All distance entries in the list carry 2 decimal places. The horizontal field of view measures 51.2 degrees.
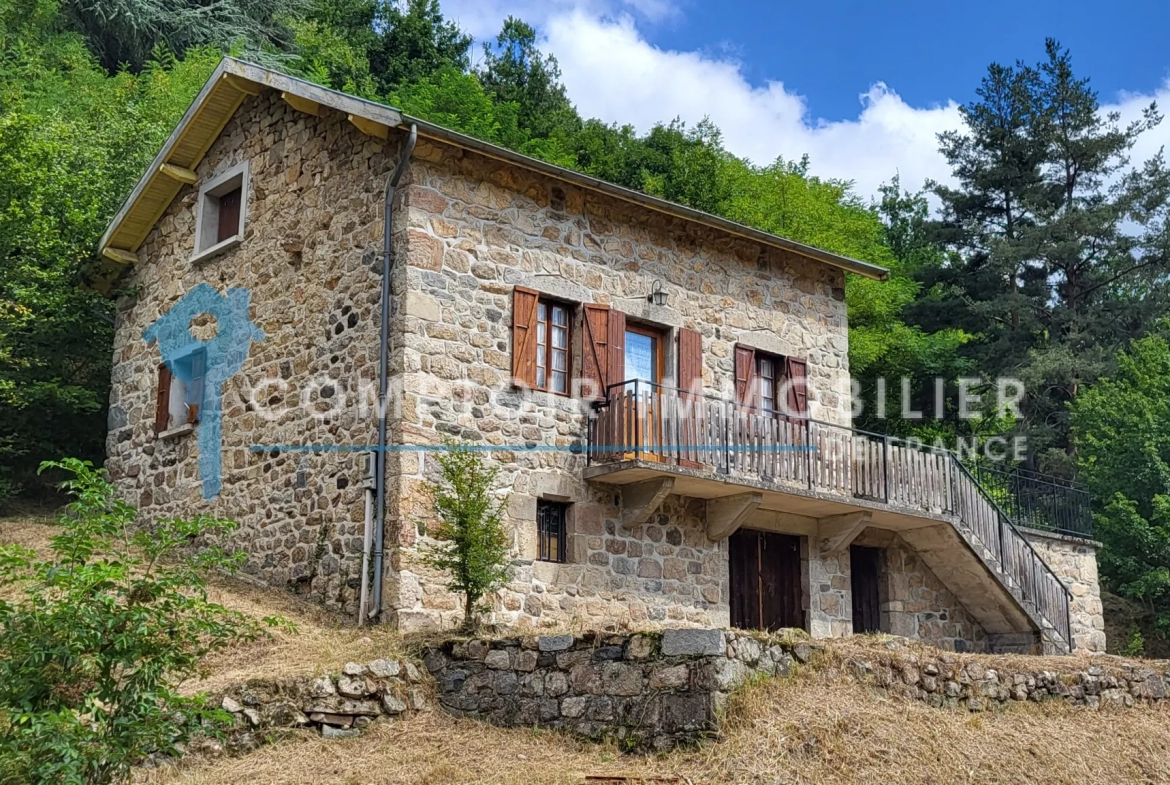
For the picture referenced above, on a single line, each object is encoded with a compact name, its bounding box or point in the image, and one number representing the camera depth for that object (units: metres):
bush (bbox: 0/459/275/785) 6.89
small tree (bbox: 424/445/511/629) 11.31
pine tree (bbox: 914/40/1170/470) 27.38
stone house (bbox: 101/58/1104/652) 12.95
